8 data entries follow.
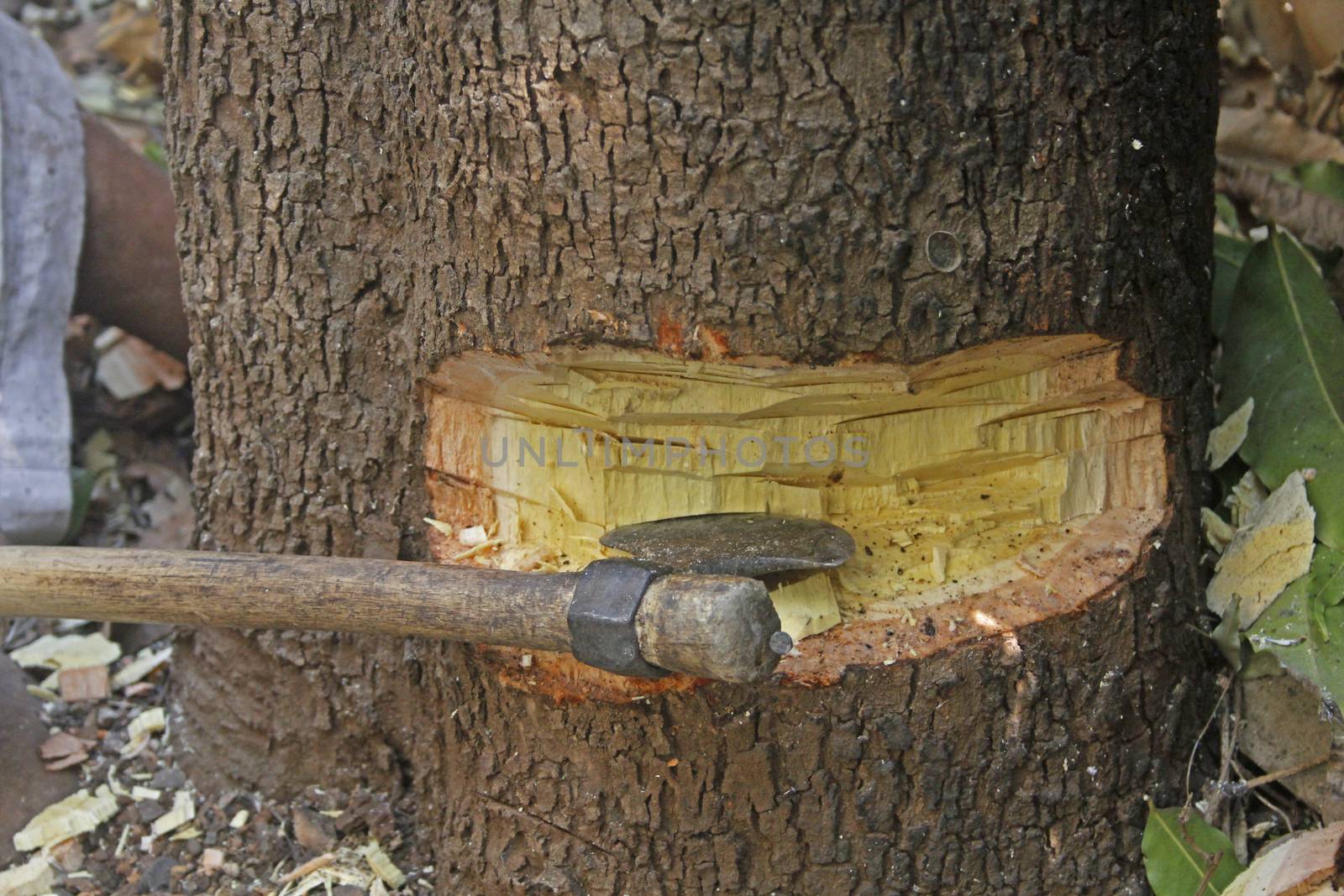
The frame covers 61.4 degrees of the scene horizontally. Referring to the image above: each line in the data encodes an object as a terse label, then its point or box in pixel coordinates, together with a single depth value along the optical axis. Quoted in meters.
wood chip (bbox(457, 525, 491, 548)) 2.00
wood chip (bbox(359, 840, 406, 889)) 2.17
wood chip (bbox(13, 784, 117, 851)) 2.21
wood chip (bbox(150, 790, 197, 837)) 2.27
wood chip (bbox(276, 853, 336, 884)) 2.15
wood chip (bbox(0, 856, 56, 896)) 2.10
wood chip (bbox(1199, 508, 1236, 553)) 2.01
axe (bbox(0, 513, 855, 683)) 1.45
